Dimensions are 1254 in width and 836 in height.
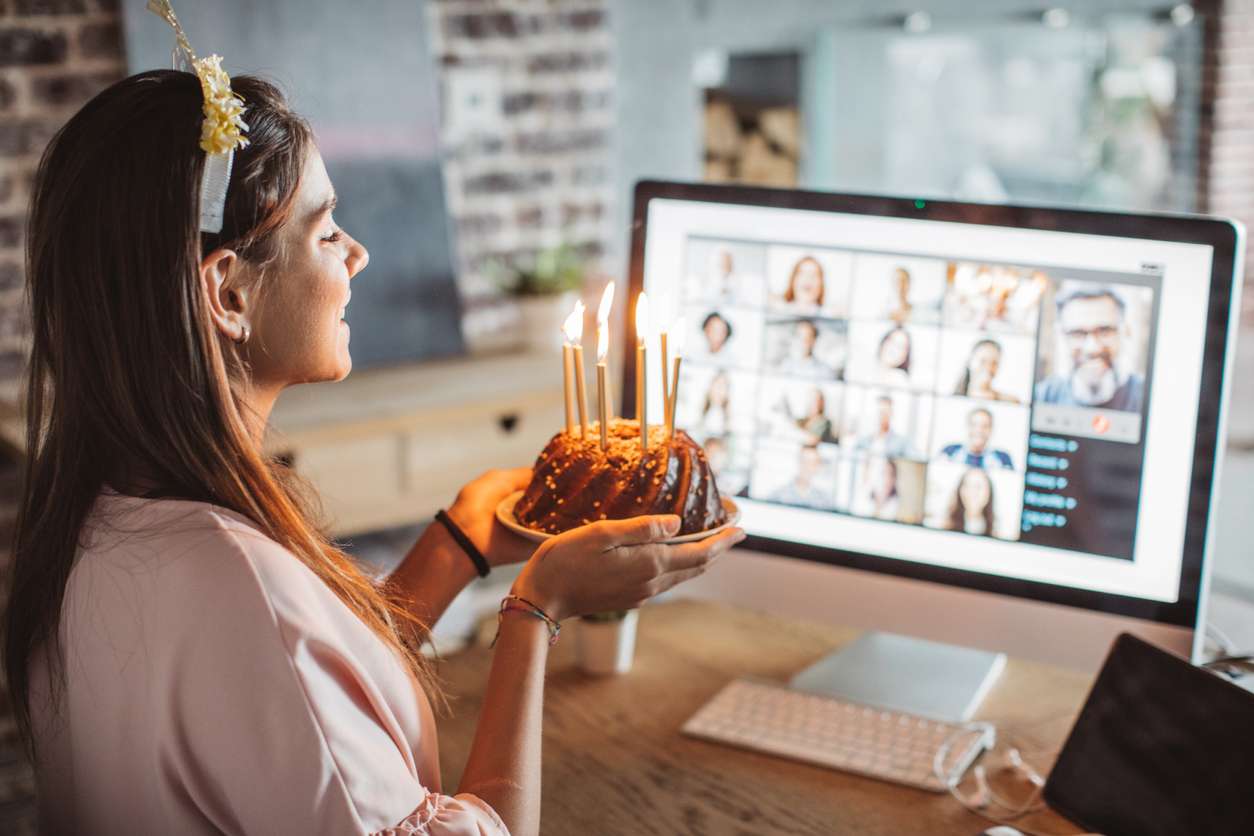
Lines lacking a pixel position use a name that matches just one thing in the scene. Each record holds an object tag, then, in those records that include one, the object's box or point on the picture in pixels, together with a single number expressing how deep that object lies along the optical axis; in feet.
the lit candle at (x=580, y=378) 3.49
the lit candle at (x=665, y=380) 3.46
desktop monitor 3.81
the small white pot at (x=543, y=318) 10.44
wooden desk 3.67
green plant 10.54
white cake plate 3.36
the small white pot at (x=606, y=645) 4.64
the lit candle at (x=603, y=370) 3.46
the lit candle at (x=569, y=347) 3.50
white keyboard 3.91
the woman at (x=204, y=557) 2.69
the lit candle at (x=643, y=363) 3.35
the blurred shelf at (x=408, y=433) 8.27
